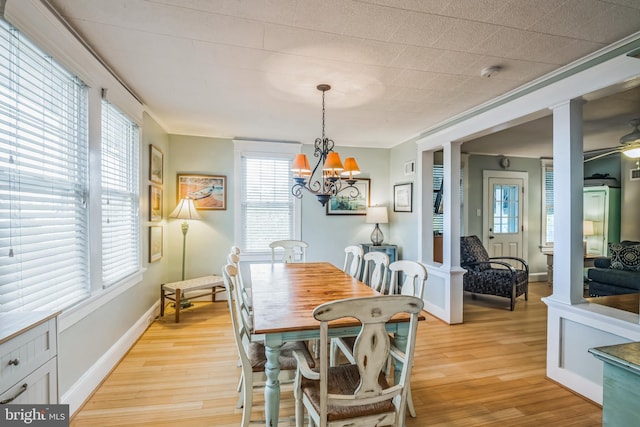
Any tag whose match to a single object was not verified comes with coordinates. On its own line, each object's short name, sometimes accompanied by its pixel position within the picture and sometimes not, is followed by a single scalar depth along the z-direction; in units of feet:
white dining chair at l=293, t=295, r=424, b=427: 4.25
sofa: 13.51
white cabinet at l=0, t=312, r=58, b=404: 3.51
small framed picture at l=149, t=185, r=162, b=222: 11.87
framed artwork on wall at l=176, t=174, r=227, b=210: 14.73
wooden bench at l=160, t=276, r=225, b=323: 12.15
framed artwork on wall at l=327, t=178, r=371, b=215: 16.62
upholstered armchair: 13.93
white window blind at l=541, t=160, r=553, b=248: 19.72
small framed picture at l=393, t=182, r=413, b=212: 15.03
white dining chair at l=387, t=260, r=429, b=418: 6.64
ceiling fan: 11.05
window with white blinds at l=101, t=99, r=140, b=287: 8.50
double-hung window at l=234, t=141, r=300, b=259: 15.47
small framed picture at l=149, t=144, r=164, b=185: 11.82
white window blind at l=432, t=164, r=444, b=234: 17.33
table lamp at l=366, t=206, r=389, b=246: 15.91
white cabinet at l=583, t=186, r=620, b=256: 18.39
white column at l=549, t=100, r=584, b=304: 7.55
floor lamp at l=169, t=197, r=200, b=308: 13.62
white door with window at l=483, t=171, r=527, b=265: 18.71
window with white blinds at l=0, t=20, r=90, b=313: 4.95
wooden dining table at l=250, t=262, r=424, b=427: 5.31
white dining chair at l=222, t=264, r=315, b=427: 5.79
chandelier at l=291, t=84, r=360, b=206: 8.16
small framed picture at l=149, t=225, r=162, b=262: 11.82
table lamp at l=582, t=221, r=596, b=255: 18.39
